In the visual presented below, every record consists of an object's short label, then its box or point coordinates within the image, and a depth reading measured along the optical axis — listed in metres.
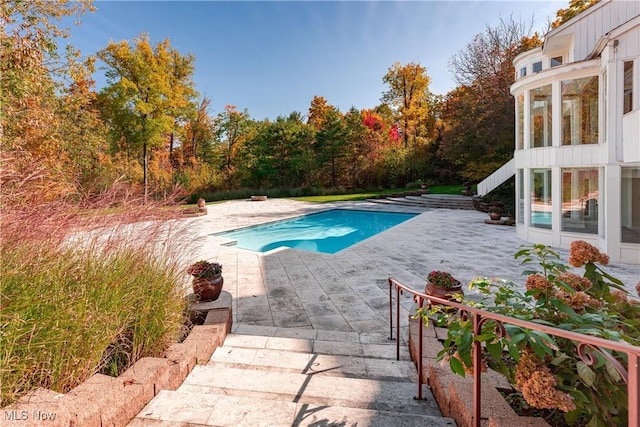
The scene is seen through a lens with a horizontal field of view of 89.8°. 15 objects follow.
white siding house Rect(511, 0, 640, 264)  6.59
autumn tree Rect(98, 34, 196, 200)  17.08
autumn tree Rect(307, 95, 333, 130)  34.56
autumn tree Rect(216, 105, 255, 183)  26.95
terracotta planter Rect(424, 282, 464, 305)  3.75
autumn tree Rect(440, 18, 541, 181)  14.98
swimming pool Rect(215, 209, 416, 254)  11.05
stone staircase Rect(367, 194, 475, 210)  16.92
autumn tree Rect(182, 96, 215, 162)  26.41
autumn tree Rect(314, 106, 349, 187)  25.34
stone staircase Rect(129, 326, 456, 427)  1.90
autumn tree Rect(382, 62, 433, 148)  28.34
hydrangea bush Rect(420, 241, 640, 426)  1.28
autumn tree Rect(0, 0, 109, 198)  7.32
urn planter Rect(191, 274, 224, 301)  3.97
